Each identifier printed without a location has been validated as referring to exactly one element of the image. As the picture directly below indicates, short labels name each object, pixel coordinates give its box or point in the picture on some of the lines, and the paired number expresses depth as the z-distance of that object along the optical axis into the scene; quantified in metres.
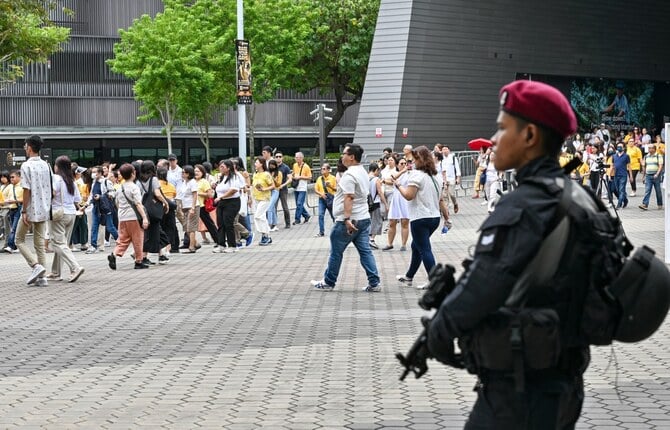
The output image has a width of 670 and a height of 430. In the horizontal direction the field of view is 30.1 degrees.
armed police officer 3.89
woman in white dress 21.14
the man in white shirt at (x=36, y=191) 16.09
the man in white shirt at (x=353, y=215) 14.70
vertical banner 35.78
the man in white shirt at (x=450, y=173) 31.03
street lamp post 38.12
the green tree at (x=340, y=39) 60.69
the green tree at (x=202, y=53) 52.16
